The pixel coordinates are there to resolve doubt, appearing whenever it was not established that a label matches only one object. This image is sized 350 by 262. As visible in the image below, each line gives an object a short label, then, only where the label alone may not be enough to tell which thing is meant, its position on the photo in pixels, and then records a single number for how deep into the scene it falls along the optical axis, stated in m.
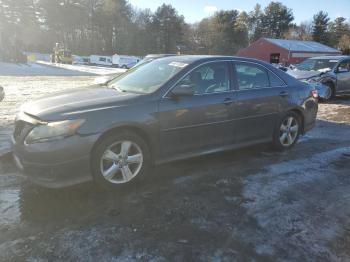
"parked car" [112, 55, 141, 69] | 51.19
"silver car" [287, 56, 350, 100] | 12.52
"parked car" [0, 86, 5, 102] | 8.74
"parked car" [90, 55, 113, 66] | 55.85
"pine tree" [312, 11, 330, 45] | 73.44
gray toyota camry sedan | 3.82
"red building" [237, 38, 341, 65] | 49.28
